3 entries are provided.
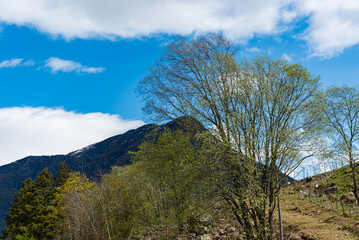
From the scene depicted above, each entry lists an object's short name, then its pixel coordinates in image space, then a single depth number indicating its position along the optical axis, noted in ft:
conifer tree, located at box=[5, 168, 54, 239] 130.11
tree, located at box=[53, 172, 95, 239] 107.76
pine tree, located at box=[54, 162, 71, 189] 151.43
